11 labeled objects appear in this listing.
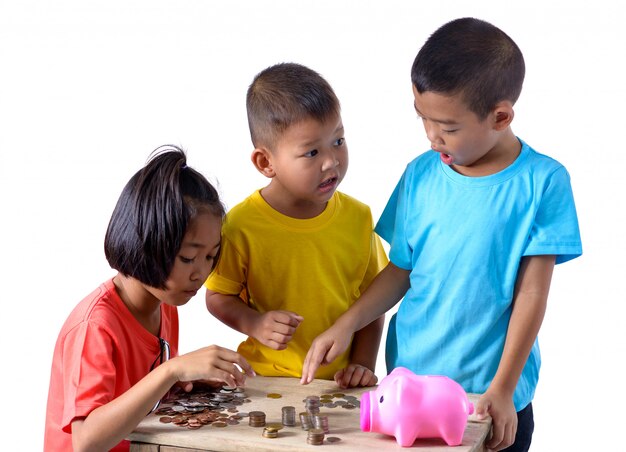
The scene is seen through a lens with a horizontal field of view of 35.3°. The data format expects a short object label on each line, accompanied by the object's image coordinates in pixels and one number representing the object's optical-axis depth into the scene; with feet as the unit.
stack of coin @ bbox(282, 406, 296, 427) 7.45
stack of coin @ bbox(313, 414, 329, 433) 7.30
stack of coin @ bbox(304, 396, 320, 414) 7.68
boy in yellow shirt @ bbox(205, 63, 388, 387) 8.50
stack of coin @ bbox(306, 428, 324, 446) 7.00
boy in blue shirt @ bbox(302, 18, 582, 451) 7.75
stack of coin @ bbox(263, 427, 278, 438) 7.15
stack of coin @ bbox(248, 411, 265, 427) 7.41
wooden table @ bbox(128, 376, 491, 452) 6.99
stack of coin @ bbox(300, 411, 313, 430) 7.39
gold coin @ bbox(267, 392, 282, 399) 8.17
